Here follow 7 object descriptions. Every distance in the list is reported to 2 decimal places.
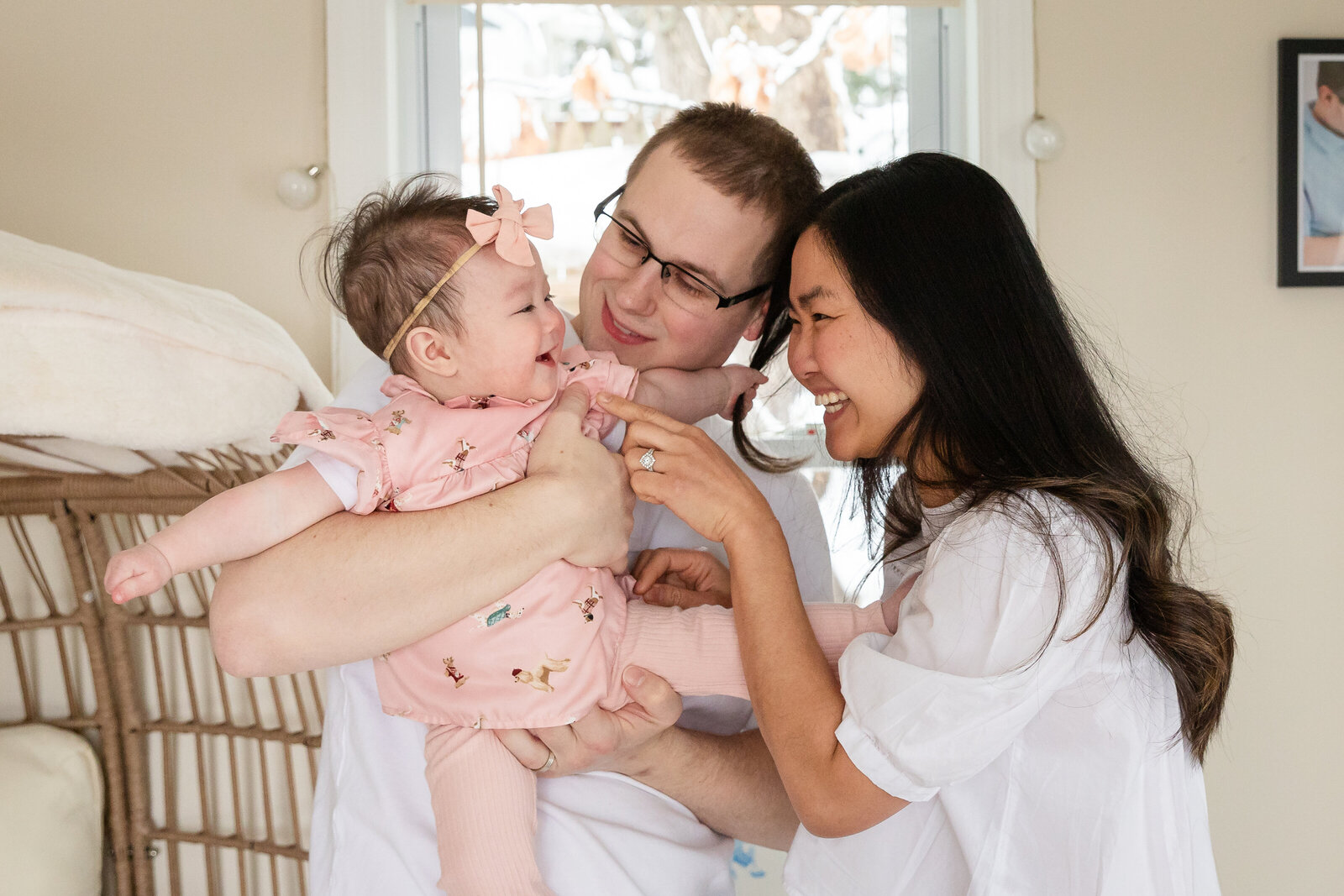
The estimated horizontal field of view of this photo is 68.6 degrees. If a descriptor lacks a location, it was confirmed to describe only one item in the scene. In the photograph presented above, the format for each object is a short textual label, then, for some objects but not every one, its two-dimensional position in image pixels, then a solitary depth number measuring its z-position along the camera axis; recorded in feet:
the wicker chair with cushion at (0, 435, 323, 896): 5.85
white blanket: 4.11
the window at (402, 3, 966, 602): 7.53
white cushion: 5.31
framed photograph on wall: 7.09
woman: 3.14
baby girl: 3.33
